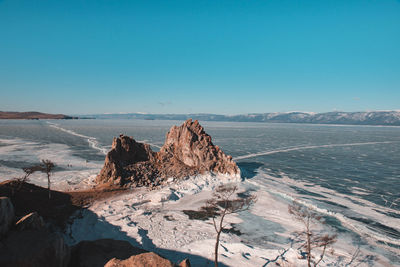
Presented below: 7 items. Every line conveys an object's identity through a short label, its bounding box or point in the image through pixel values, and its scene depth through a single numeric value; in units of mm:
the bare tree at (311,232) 21444
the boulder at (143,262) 13102
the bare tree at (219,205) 28544
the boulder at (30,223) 15217
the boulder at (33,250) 12634
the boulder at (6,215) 14106
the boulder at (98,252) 15683
